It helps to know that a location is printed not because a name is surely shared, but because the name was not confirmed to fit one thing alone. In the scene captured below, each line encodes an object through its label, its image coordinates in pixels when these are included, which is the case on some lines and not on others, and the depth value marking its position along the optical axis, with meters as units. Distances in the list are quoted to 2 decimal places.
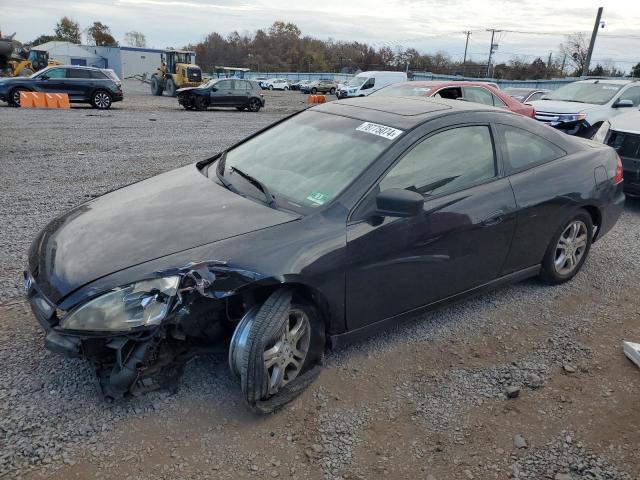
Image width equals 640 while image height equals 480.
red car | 9.41
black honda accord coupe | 2.38
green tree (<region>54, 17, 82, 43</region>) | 88.56
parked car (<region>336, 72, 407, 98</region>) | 28.53
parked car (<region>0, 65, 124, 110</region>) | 17.85
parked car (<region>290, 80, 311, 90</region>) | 51.61
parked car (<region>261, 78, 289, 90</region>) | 51.94
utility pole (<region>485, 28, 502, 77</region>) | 58.95
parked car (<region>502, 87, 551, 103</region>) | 18.93
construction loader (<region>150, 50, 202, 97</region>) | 28.80
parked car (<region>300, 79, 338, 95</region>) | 45.47
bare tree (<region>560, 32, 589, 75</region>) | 54.32
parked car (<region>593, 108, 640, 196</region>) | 6.16
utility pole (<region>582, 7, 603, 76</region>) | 31.91
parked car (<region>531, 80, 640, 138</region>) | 9.91
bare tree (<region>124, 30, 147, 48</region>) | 108.22
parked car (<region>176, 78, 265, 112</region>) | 20.83
